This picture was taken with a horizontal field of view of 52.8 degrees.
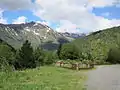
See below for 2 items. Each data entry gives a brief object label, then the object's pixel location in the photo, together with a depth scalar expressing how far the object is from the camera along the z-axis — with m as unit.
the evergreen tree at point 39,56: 52.72
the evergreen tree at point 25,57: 44.86
